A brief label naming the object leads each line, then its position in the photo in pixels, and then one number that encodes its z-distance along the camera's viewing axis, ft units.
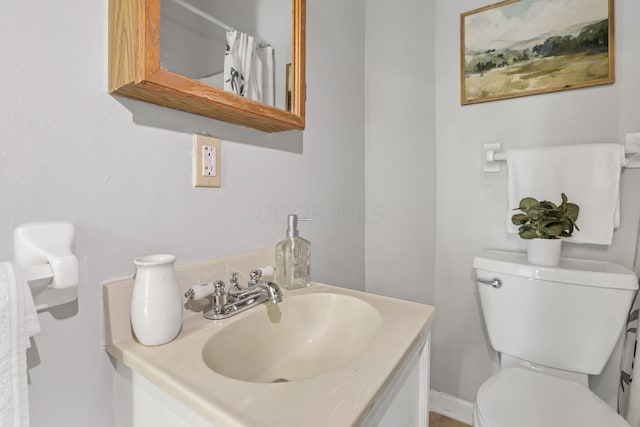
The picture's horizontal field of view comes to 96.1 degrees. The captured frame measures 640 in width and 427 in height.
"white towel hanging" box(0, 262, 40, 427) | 1.16
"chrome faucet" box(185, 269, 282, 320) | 2.05
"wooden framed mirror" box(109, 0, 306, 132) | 1.55
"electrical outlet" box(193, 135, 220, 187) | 2.14
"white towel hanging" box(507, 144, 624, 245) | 3.28
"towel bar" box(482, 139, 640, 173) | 3.27
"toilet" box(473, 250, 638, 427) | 2.65
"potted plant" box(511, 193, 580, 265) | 3.23
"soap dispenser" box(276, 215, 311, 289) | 2.68
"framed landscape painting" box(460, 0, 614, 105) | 3.54
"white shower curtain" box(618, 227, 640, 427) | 3.03
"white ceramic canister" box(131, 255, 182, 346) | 1.64
